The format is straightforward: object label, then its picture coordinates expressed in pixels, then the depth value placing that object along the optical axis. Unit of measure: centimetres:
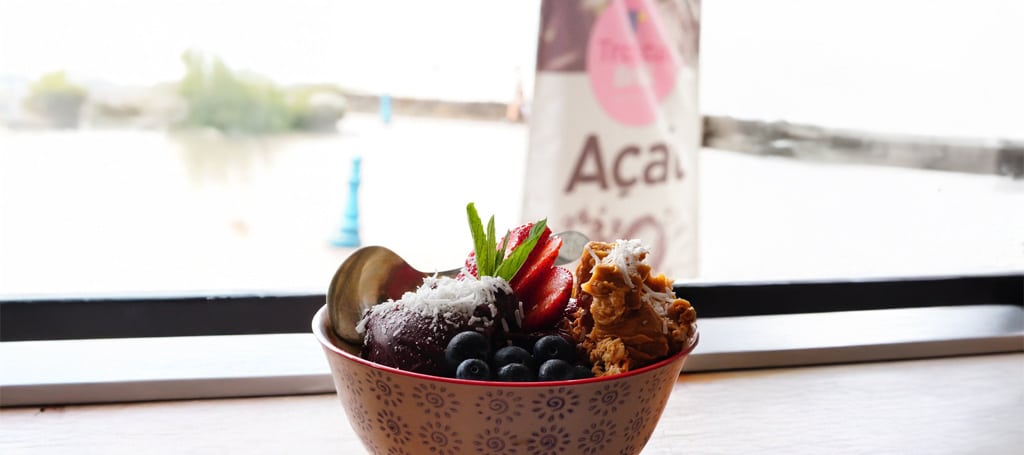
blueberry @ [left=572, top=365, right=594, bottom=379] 41
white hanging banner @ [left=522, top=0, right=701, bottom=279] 132
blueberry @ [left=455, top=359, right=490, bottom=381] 40
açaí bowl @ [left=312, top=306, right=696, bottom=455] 39
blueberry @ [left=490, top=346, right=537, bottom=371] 42
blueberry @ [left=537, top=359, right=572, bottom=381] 41
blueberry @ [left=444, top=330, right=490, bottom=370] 42
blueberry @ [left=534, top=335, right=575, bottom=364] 43
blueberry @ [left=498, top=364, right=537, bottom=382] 41
